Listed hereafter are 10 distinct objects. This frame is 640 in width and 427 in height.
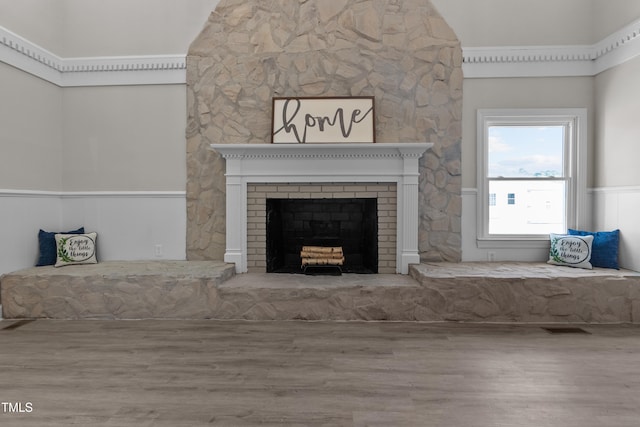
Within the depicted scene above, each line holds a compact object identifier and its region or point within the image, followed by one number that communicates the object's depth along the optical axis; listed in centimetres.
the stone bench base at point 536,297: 335
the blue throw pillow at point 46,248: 393
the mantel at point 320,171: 396
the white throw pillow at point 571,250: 373
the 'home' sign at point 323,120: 409
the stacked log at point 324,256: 396
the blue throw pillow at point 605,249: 370
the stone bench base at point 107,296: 352
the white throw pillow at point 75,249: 392
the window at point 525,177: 418
